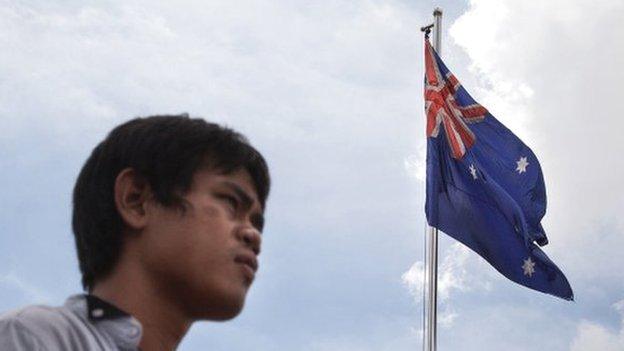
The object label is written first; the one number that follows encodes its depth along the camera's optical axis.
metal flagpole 9.95
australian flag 10.43
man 2.56
